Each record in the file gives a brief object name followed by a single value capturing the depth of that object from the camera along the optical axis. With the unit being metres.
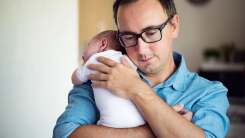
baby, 1.11
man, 1.05
